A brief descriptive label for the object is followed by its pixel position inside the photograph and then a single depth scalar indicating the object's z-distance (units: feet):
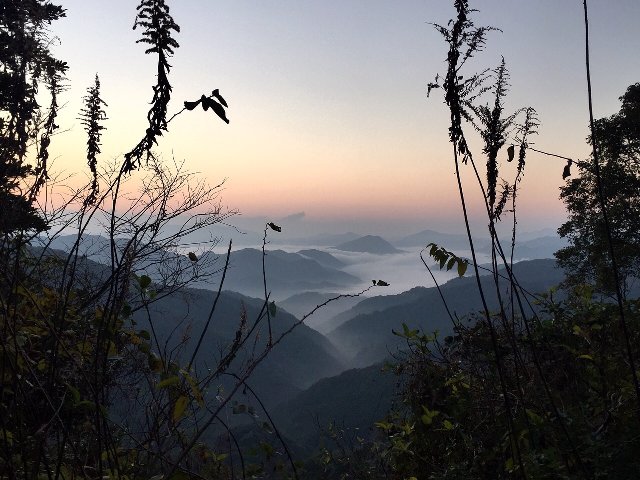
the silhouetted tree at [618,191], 49.62
